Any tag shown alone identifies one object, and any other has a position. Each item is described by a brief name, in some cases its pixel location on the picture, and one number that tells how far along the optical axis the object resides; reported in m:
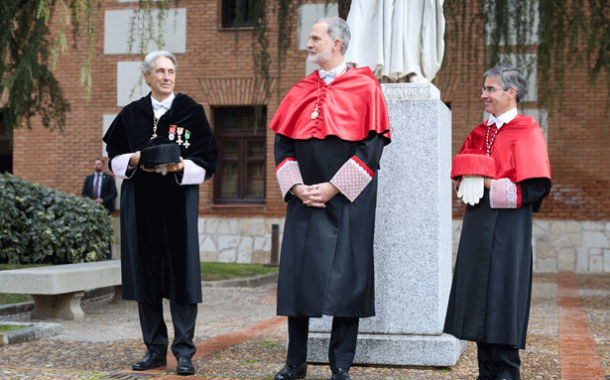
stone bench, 7.07
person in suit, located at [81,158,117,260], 14.68
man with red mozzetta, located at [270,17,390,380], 4.22
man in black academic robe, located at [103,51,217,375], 4.78
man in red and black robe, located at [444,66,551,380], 4.02
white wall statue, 5.21
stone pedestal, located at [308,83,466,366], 4.87
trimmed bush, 9.50
